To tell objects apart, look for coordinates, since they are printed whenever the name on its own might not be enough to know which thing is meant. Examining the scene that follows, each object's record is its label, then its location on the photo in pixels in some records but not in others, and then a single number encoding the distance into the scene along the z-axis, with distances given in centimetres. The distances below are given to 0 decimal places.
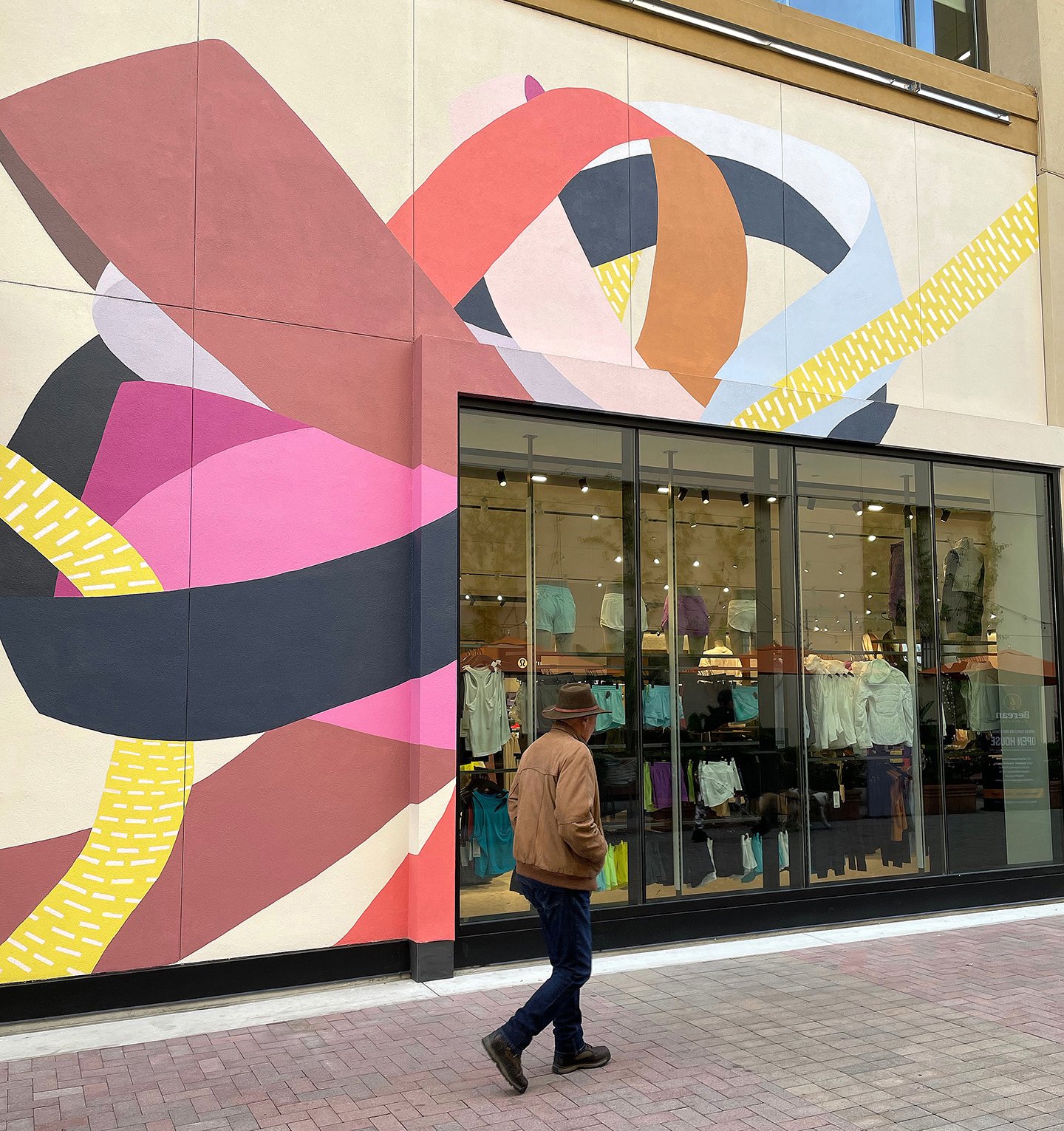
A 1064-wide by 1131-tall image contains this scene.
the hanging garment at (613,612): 793
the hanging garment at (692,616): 842
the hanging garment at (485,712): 746
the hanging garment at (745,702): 852
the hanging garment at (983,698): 958
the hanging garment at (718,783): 832
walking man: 484
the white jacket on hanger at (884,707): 915
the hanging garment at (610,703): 786
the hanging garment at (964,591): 956
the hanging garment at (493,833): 734
